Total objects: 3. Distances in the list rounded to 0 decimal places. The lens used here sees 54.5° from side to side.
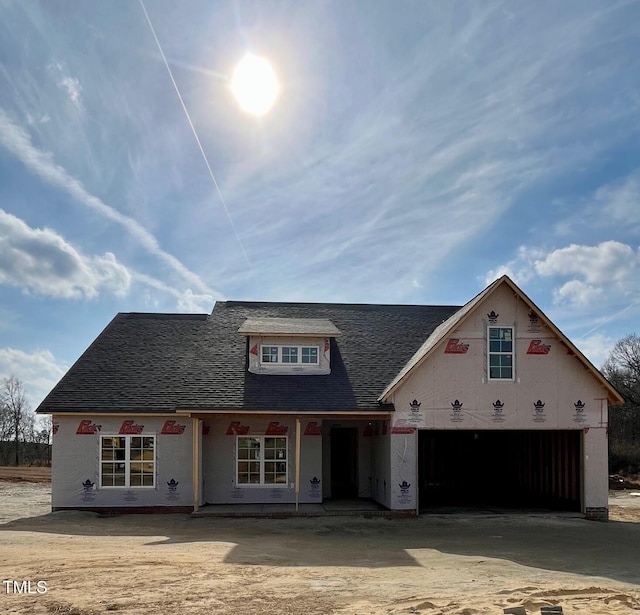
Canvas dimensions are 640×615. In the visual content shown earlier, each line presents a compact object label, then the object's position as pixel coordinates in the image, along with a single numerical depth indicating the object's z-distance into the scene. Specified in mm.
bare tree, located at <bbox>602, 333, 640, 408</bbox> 50031
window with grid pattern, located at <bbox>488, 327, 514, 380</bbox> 16469
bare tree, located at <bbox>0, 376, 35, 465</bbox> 55406
